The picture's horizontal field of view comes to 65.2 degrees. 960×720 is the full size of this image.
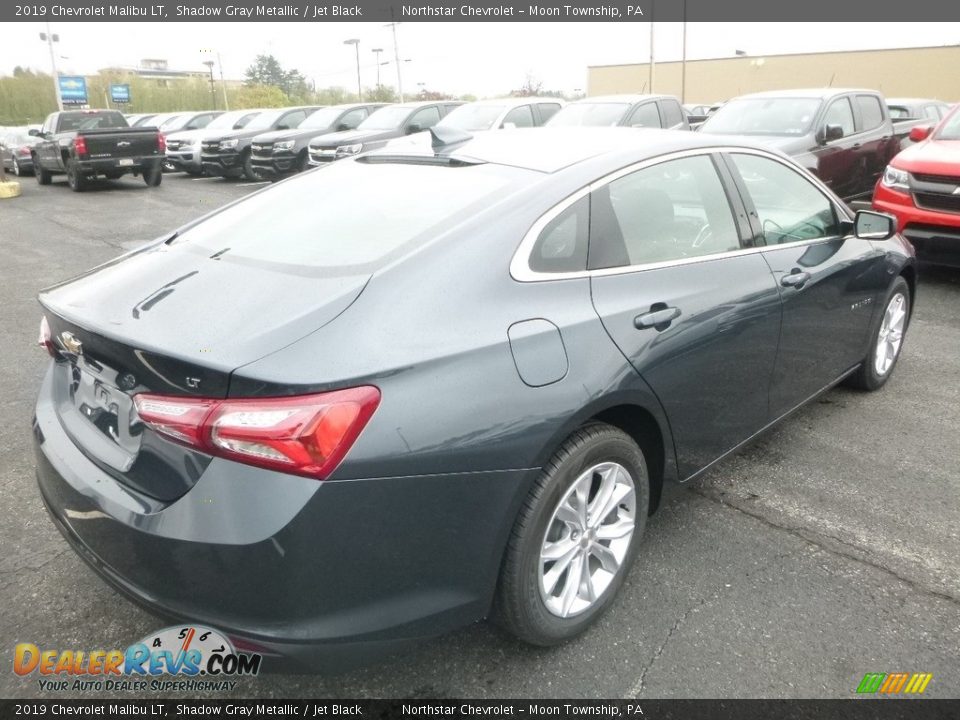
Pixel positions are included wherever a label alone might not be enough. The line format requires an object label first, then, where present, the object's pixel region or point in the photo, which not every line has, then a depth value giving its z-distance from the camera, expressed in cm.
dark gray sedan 183
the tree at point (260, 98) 5400
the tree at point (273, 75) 7919
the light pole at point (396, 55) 3768
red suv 649
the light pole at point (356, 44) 5429
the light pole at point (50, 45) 3142
